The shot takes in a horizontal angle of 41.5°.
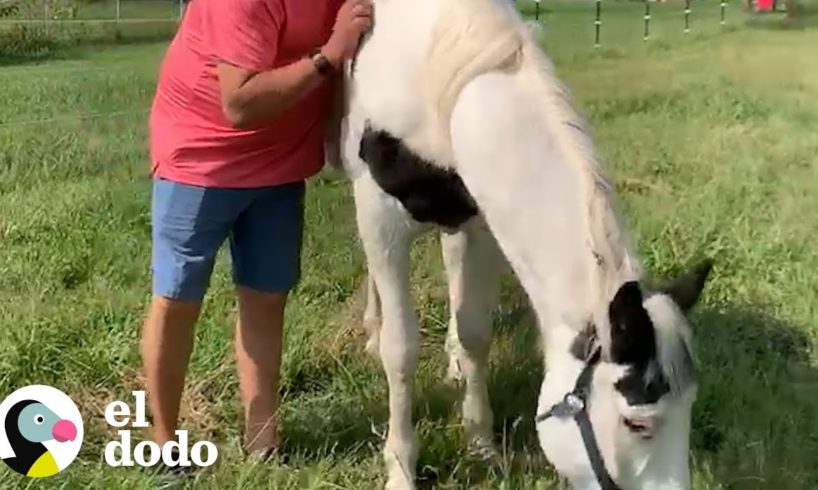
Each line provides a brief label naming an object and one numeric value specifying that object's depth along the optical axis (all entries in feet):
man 7.90
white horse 6.13
